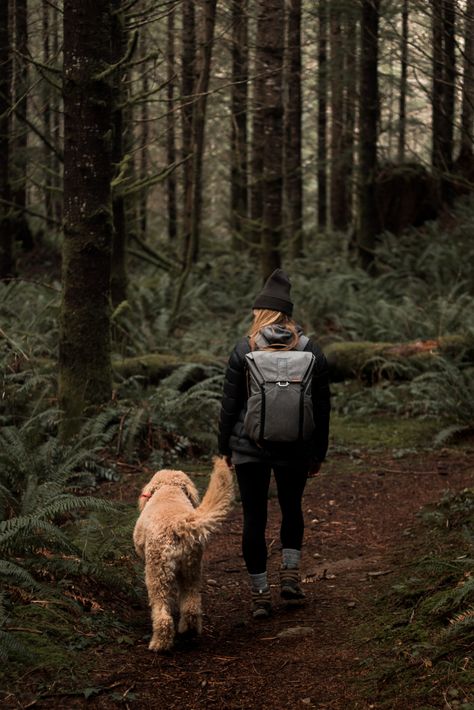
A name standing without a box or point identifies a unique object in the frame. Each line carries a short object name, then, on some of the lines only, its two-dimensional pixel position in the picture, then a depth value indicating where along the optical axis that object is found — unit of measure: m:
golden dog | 4.52
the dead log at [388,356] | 11.78
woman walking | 4.98
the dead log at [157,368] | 10.93
